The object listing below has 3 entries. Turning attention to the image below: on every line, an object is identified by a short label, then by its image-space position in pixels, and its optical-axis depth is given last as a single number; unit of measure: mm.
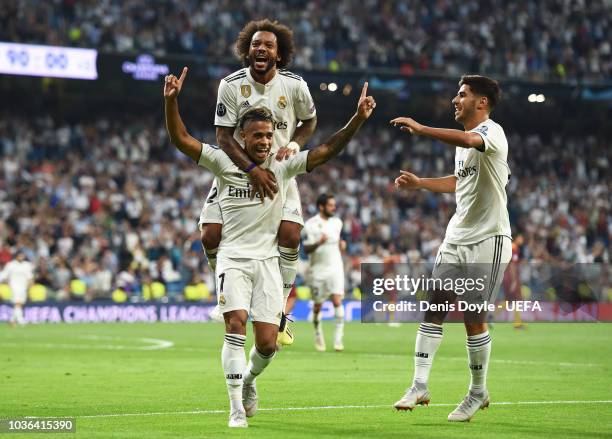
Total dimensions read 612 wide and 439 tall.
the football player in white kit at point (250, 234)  18344
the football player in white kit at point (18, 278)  58219
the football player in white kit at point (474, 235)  19531
